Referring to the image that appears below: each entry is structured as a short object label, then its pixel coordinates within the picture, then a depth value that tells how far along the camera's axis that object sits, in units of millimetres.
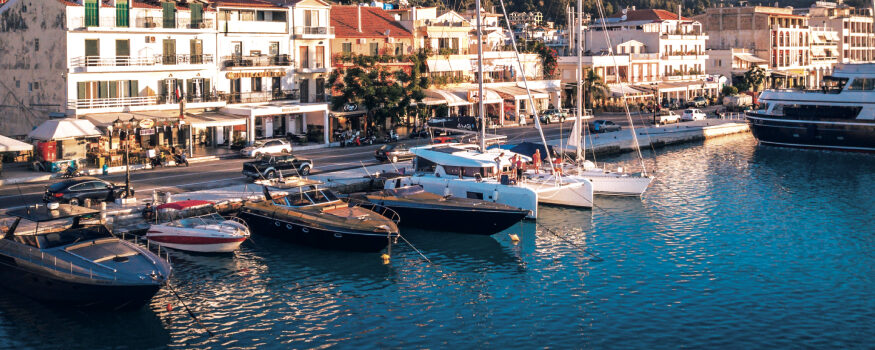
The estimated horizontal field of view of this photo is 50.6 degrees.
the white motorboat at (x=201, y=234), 37281
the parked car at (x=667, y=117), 87875
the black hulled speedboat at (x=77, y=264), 29641
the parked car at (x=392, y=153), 58469
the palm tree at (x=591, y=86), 95750
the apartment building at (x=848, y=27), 155625
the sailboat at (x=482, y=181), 44375
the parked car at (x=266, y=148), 59125
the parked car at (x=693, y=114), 92375
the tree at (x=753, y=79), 121138
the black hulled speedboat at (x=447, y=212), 41219
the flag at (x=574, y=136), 54141
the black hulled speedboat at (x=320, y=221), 37781
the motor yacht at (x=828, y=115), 72562
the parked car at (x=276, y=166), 50812
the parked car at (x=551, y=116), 84812
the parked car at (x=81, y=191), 42062
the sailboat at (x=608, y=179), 50906
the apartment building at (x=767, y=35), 133875
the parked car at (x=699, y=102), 108281
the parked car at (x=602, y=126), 80062
